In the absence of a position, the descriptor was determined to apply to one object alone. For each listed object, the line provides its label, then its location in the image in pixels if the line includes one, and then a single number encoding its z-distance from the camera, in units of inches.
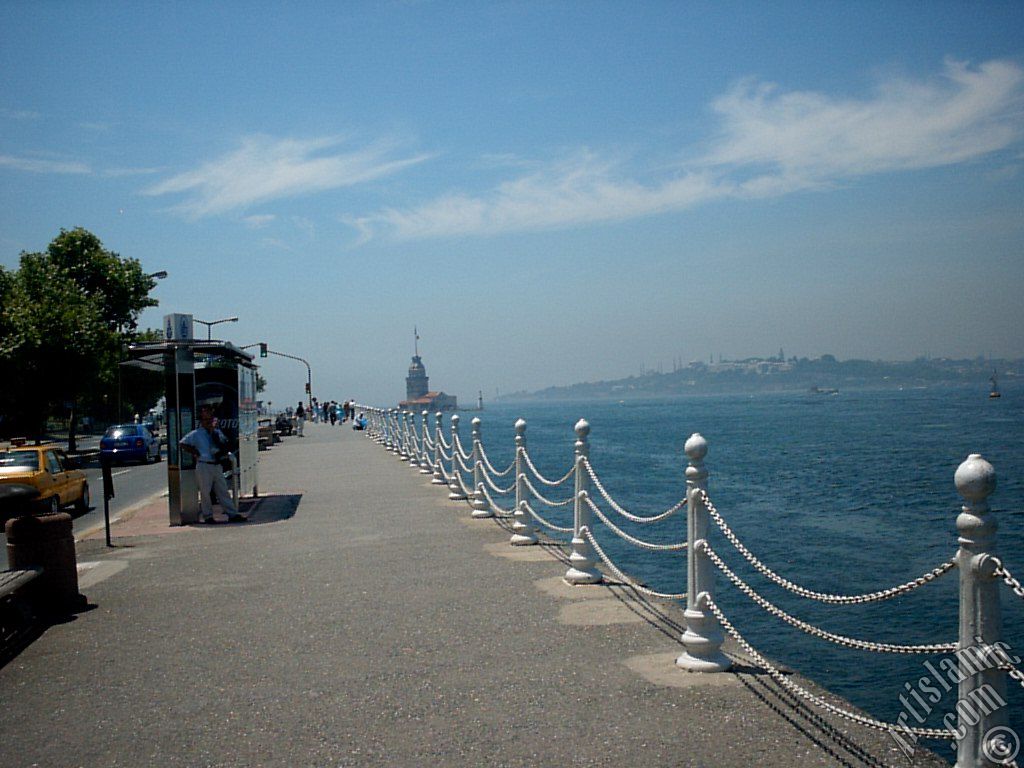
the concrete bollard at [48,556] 324.8
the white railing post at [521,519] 452.8
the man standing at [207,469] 576.7
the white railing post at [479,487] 560.4
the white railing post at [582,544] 356.2
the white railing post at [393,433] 1217.4
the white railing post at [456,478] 659.4
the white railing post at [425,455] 895.7
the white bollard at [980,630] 149.0
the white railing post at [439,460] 779.4
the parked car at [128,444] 1440.7
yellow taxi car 691.4
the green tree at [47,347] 1533.7
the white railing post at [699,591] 239.9
